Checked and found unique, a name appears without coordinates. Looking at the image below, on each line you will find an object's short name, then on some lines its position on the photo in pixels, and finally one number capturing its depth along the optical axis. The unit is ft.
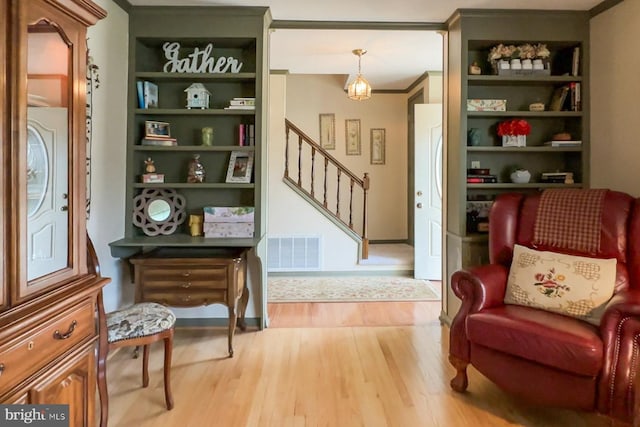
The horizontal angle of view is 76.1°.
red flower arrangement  10.76
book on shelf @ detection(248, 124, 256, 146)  10.50
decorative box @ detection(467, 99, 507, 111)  10.69
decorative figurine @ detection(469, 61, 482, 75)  10.72
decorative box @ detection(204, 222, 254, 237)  10.37
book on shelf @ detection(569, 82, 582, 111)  10.59
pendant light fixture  14.88
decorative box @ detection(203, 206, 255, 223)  10.38
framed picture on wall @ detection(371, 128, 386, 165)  21.54
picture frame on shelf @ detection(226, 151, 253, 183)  10.62
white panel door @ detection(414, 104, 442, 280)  16.07
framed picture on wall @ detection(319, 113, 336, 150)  21.33
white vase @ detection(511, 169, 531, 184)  10.91
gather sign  10.48
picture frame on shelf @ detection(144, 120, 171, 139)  10.23
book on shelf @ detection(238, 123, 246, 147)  10.62
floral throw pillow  7.03
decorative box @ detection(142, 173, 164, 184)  10.30
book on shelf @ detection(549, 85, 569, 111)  10.77
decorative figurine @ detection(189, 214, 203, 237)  10.45
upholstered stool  6.30
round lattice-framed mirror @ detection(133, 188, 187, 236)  10.32
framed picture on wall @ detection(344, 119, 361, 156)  21.47
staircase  20.57
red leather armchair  5.88
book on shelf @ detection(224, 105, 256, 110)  10.36
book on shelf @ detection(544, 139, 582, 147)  10.61
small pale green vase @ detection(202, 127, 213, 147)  10.64
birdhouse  10.53
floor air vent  16.84
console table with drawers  9.05
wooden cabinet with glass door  3.91
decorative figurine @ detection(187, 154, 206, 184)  10.56
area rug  13.79
